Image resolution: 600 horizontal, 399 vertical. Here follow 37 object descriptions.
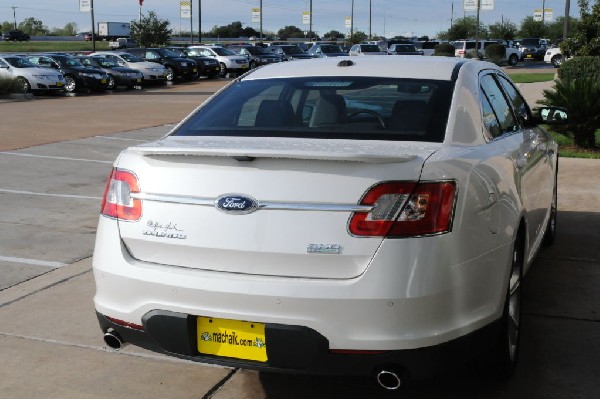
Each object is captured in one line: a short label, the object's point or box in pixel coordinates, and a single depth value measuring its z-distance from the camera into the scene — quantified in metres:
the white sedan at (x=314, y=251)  3.33
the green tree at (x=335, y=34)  144.50
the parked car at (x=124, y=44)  64.84
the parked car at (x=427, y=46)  58.82
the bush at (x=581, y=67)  19.19
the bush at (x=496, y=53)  55.88
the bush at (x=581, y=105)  13.06
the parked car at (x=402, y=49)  50.19
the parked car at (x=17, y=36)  100.69
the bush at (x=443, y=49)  55.78
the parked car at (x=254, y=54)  43.88
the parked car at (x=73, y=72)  30.02
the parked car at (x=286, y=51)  46.31
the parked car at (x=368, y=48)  49.97
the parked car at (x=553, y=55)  49.88
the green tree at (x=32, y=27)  146.39
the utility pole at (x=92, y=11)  47.97
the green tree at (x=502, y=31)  102.62
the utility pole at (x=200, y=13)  65.18
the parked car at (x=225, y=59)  41.62
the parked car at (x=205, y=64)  39.33
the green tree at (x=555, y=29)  107.88
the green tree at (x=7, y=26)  141.98
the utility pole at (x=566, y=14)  30.69
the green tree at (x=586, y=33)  23.49
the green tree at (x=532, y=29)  110.06
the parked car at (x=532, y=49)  63.41
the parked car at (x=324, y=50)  47.38
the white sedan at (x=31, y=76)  28.19
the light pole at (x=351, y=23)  96.56
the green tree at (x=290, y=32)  145.43
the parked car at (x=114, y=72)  32.22
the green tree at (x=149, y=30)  57.81
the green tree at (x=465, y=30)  100.69
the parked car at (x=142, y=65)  34.59
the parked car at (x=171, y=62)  37.31
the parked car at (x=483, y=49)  58.06
